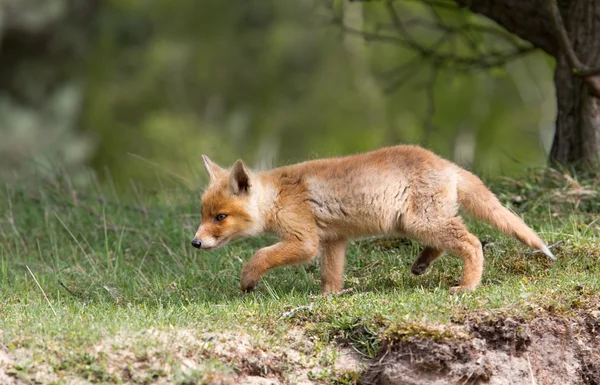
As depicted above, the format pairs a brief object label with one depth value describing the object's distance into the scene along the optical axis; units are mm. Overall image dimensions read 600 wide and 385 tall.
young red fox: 12633
